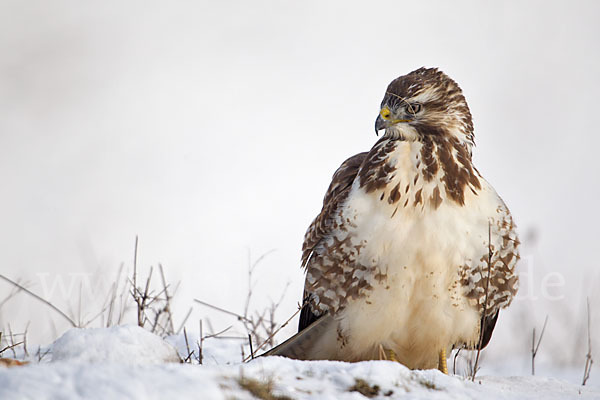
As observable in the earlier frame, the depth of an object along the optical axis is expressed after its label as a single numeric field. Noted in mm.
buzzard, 7742
